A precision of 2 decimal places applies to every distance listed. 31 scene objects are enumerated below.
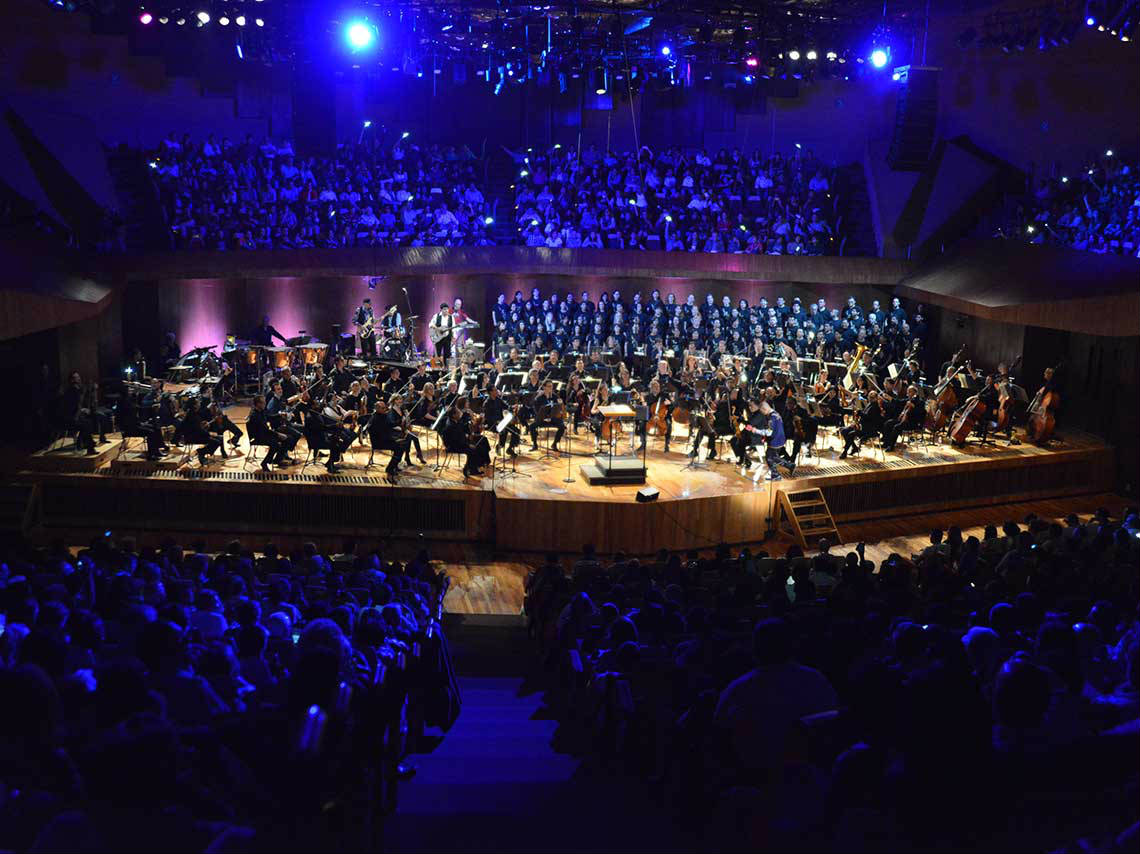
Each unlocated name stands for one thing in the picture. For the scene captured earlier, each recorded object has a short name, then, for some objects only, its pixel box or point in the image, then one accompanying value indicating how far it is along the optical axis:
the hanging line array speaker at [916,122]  22.72
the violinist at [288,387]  15.43
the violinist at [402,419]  14.27
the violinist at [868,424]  15.23
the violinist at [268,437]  14.05
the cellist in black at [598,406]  15.38
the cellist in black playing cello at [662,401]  15.84
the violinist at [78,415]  14.22
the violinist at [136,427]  14.18
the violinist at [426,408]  14.52
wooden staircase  14.10
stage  13.59
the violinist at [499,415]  14.66
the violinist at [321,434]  14.01
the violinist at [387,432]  14.02
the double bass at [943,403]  16.61
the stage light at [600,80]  22.22
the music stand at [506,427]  14.59
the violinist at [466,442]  14.05
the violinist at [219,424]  14.29
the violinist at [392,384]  15.63
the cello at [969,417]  16.41
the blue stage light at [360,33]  18.92
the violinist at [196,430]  13.95
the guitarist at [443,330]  20.44
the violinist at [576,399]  15.76
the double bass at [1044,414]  16.75
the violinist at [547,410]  15.34
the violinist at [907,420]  15.53
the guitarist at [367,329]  19.70
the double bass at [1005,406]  16.67
